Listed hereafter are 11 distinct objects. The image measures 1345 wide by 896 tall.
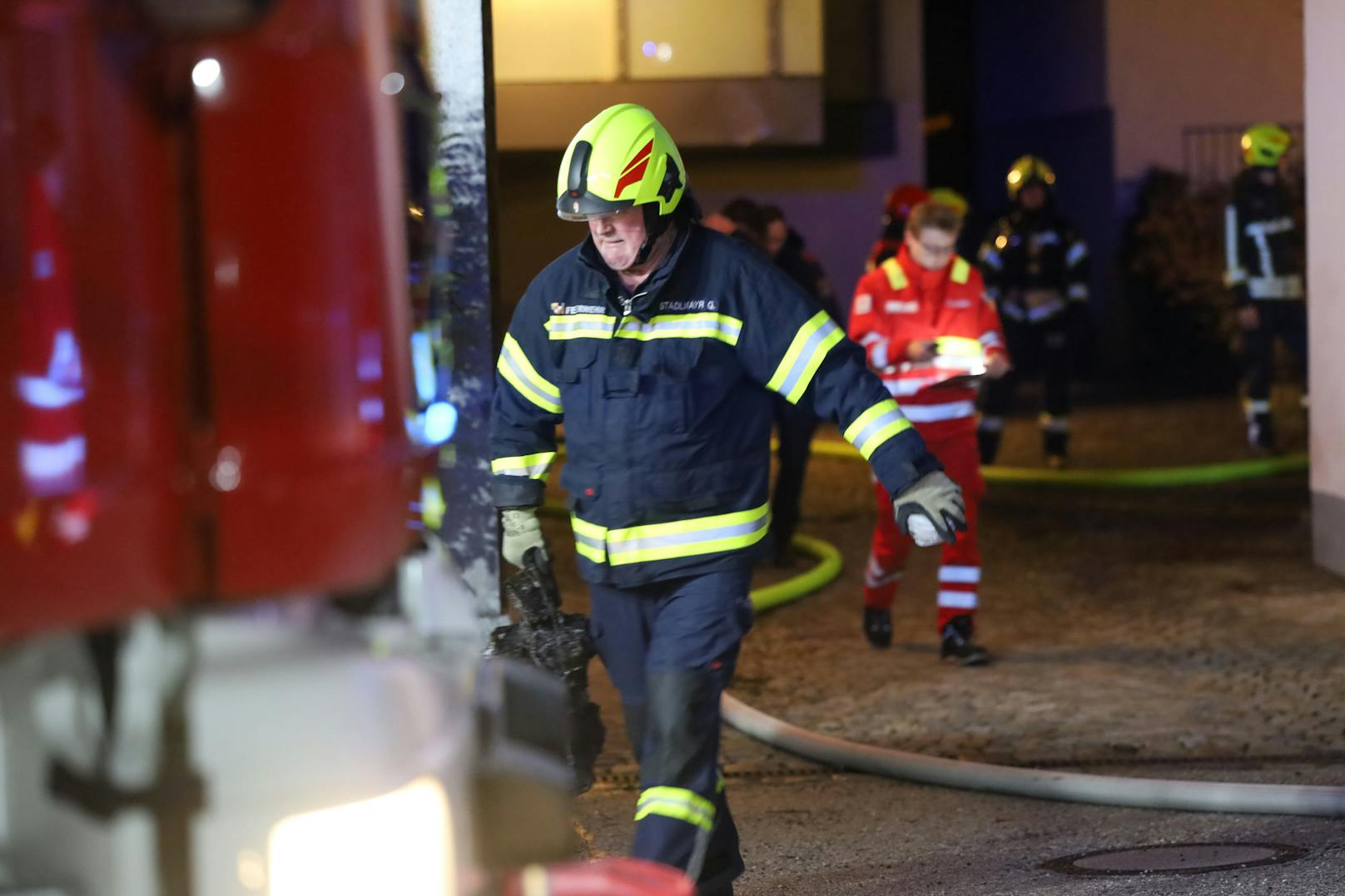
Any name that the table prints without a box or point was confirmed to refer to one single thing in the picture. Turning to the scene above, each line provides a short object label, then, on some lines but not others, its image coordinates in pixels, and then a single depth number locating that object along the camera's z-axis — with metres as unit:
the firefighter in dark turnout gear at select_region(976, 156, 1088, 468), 21.70
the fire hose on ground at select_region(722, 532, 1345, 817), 8.92
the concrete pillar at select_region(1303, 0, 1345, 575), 14.66
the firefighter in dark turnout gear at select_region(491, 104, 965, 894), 7.18
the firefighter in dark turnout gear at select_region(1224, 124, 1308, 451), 22.09
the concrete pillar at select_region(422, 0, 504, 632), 11.05
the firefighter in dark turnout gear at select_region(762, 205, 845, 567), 17.03
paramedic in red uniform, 12.69
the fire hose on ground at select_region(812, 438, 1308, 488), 20.44
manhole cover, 8.47
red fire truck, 3.19
